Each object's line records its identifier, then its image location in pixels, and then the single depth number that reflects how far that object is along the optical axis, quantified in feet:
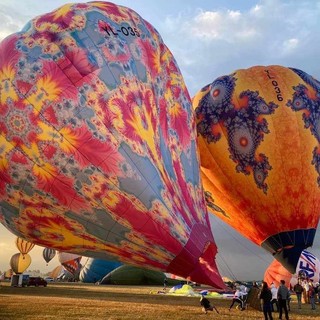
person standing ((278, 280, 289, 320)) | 42.68
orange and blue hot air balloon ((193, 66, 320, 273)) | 58.65
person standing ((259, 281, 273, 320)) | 39.42
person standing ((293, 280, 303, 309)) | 62.69
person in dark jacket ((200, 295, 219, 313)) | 47.01
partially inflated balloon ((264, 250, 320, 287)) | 77.20
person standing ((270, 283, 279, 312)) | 52.39
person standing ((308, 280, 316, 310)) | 57.70
